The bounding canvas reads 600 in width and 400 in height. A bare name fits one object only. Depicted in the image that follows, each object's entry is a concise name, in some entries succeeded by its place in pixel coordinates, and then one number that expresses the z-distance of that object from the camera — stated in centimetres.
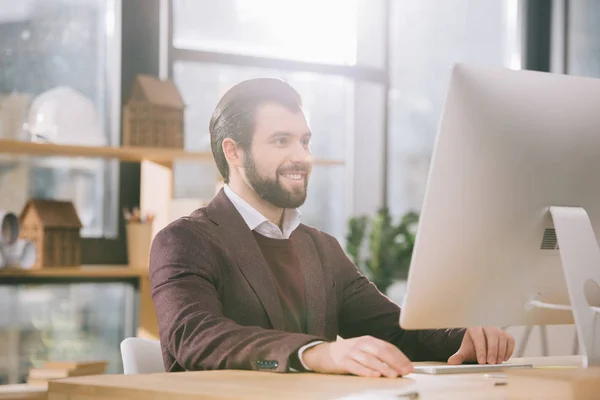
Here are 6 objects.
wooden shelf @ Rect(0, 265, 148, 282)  349
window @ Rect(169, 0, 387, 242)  428
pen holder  387
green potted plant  443
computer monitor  146
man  168
